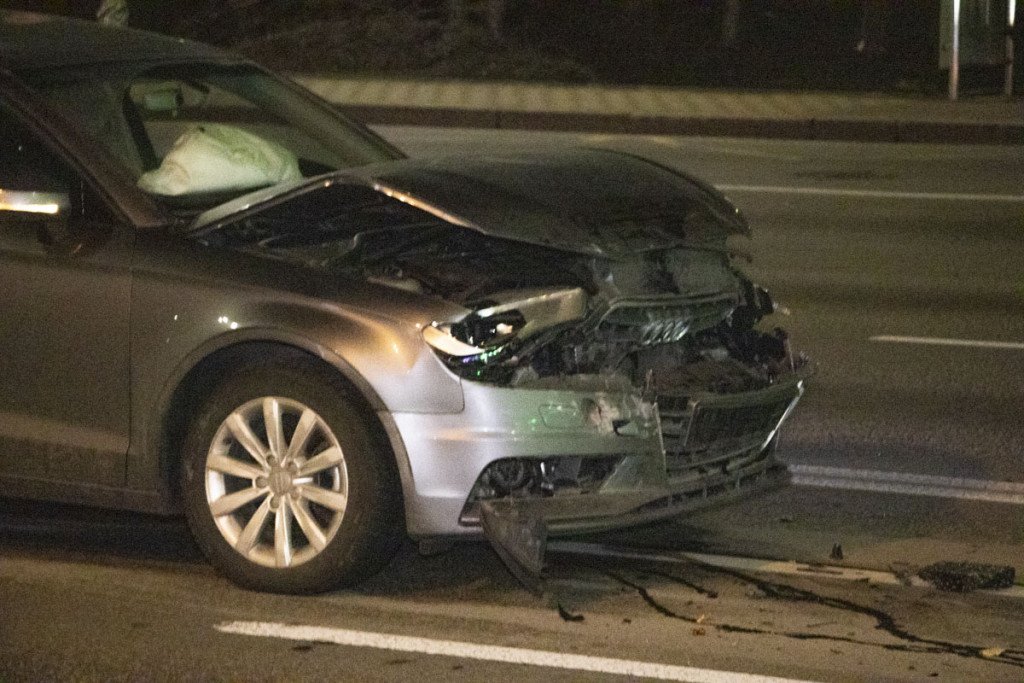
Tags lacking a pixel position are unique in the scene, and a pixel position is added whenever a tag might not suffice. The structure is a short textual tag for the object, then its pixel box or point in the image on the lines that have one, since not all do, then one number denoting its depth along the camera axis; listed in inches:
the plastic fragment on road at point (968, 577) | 481.7
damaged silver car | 446.9
